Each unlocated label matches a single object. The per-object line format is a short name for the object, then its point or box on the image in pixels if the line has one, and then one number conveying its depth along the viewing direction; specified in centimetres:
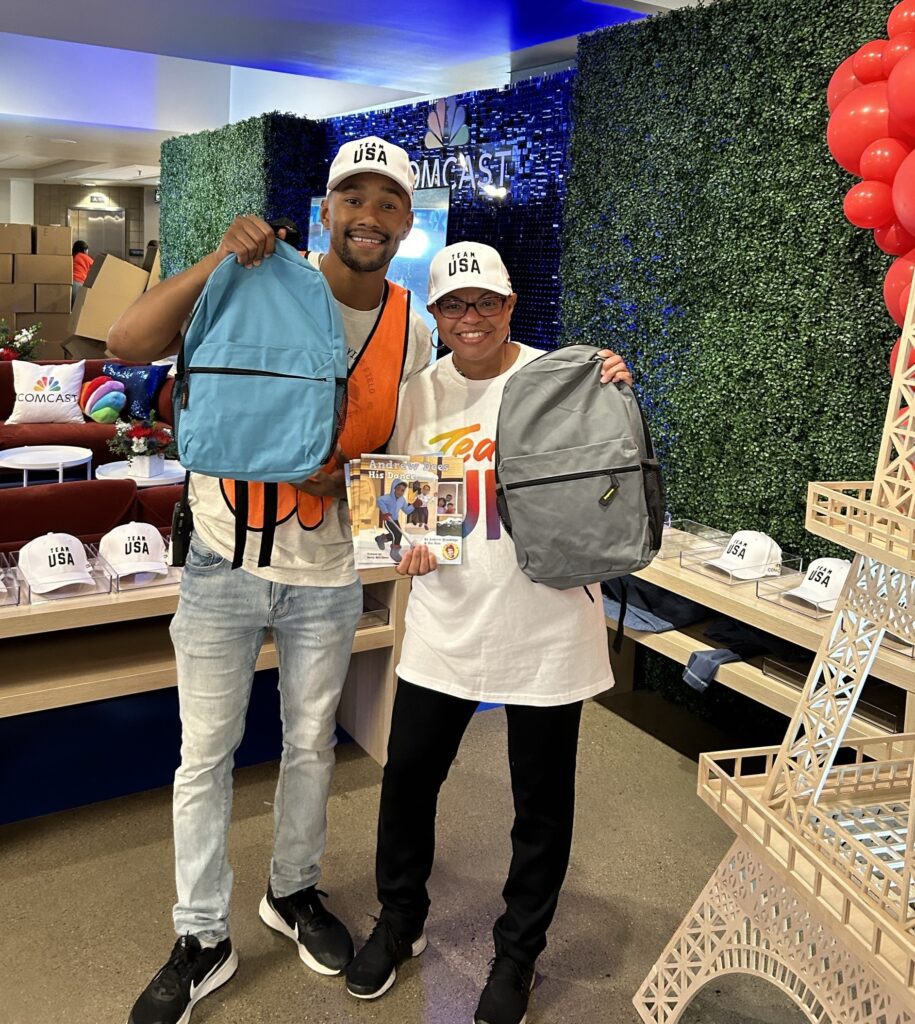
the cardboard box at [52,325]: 1056
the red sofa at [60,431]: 649
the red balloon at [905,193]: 182
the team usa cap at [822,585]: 293
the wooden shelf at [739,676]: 288
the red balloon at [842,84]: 241
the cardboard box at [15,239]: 1007
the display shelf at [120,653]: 255
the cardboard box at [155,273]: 1094
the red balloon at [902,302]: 222
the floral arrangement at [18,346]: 746
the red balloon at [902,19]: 214
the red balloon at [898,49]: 212
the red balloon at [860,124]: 221
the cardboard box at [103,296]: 1030
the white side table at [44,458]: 566
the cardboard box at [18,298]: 1031
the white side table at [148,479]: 540
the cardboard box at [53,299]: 1047
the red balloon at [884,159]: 217
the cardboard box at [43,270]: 1027
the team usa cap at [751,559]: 321
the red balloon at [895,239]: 232
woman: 186
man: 182
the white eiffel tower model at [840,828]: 129
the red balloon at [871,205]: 227
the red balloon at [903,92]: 188
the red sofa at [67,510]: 291
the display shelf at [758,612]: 253
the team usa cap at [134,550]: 276
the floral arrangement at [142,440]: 531
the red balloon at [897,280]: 225
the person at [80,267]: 1226
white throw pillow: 675
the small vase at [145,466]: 543
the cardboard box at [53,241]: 1029
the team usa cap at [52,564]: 261
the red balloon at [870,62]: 223
